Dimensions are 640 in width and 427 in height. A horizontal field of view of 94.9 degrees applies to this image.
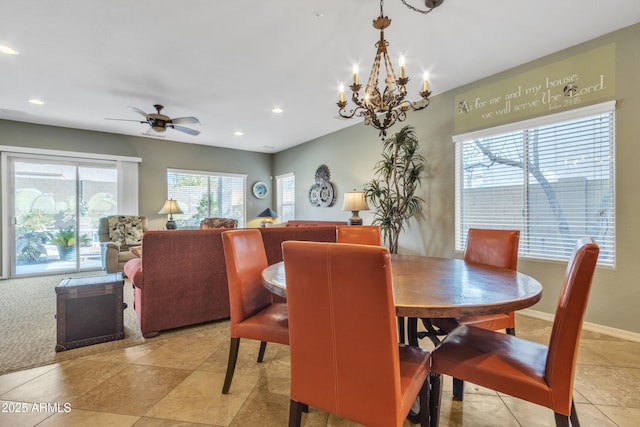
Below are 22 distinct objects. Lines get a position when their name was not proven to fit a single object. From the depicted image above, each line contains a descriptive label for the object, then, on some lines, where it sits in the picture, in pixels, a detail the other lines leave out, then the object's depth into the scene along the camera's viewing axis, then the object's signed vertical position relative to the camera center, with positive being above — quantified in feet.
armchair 14.42 -1.50
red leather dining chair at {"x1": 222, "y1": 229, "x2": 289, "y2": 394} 5.40 -1.90
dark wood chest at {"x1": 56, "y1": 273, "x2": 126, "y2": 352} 7.43 -2.66
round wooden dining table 3.38 -1.08
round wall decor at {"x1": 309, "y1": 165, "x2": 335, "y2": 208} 18.76 +1.42
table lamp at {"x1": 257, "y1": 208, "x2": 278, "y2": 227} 21.08 -0.35
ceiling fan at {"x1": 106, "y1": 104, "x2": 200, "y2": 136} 12.34 +3.89
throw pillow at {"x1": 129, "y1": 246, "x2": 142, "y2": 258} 9.79 -1.35
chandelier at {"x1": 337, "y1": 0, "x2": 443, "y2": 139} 6.64 +2.58
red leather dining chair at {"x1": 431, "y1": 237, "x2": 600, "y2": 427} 3.33 -1.99
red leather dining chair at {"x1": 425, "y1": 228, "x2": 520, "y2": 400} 5.85 -1.03
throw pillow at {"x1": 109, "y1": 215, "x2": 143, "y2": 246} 16.65 -1.11
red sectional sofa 8.28 -2.00
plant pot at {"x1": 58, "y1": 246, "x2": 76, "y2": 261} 17.06 -2.48
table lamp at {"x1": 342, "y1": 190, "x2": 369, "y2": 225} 13.99 +0.40
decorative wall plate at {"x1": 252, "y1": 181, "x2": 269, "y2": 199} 23.86 +1.76
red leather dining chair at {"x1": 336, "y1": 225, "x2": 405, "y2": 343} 7.95 -0.64
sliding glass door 16.15 +0.03
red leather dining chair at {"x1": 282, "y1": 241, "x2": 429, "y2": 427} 2.98 -1.38
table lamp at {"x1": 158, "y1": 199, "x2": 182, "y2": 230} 18.16 +0.18
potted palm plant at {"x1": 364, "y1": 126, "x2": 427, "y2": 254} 12.91 +1.17
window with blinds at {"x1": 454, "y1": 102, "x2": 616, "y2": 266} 8.59 +1.04
